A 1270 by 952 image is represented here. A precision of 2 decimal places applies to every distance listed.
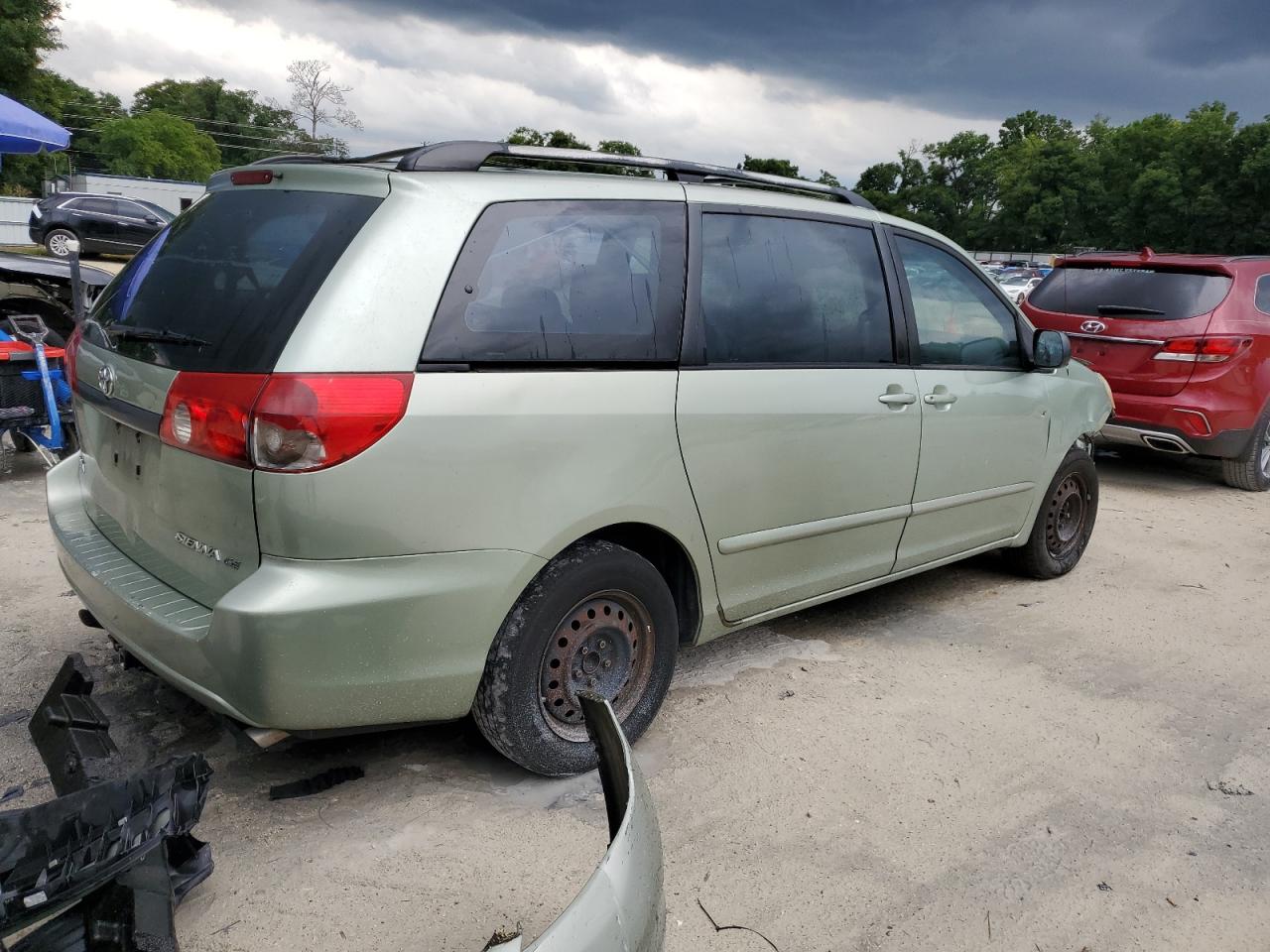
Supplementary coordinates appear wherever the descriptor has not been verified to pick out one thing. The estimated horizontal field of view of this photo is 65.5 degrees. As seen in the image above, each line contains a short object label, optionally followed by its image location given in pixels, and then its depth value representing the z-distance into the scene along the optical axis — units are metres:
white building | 40.22
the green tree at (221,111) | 97.81
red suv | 7.09
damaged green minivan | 2.33
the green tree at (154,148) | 71.44
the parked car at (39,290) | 7.21
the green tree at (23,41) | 34.59
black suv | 22.39
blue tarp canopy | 8.24
